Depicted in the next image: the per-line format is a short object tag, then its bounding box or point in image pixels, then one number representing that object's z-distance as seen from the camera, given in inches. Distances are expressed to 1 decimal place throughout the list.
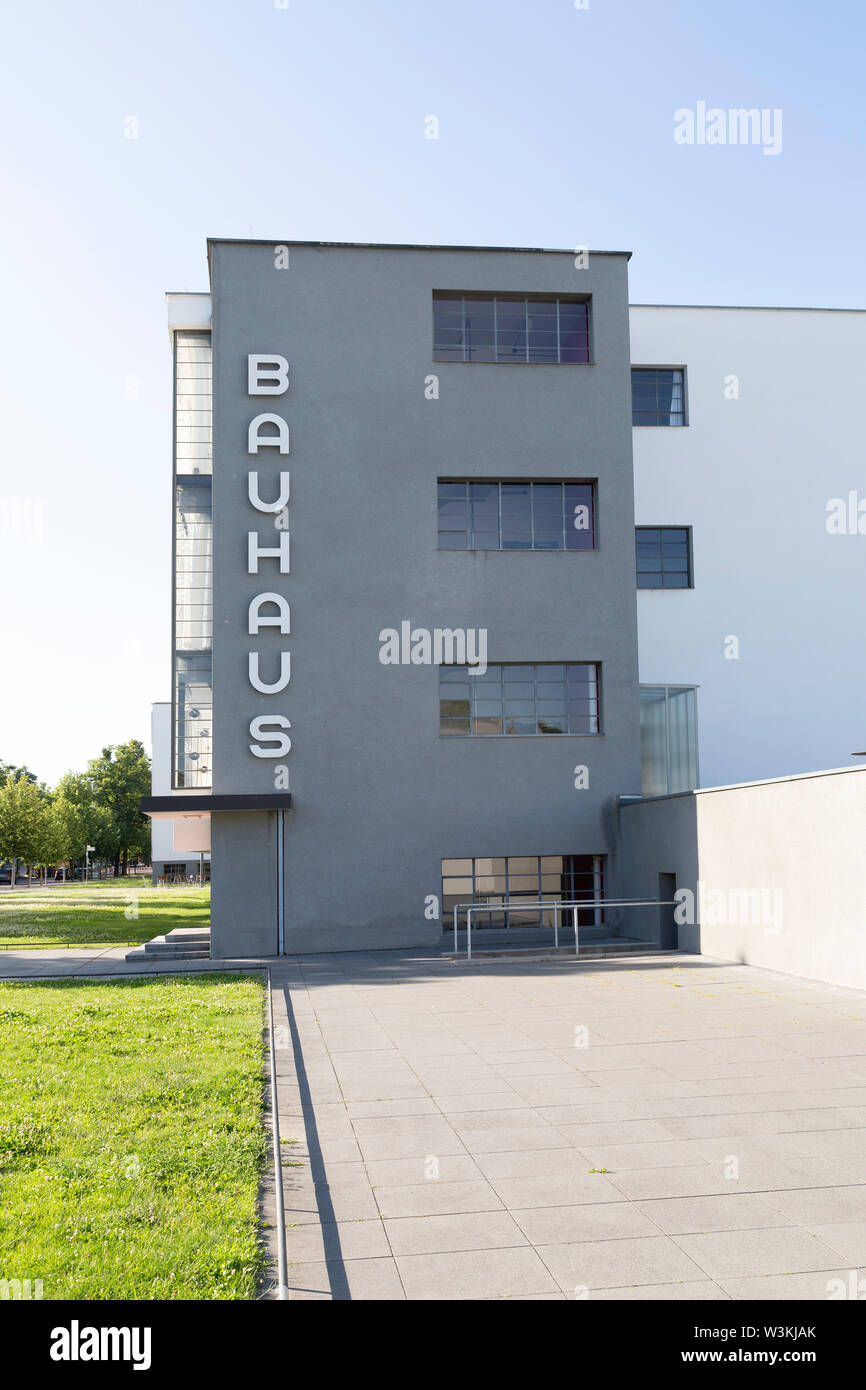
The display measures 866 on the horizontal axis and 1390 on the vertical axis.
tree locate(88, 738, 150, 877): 4020.7
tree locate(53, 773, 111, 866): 3034.9
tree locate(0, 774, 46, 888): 2341.3
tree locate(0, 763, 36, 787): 4188.5
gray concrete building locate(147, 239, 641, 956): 850.8
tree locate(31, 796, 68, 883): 2409.7
